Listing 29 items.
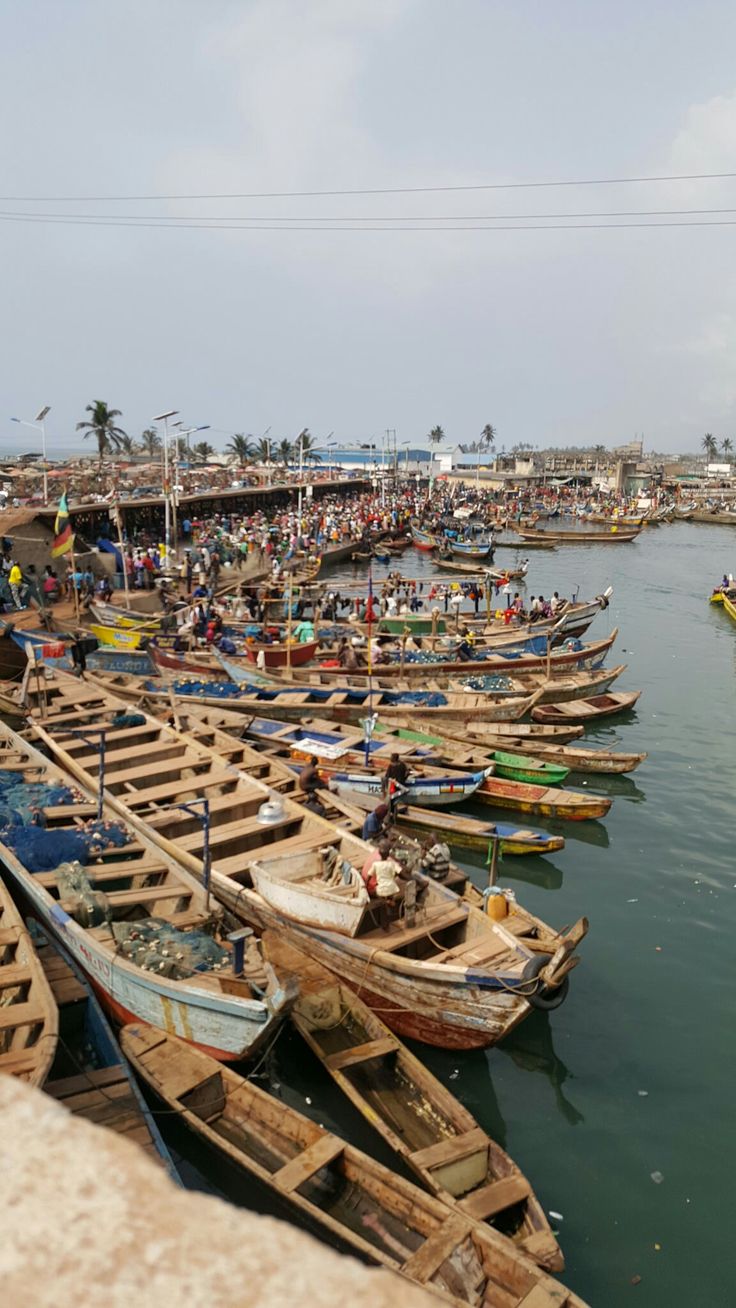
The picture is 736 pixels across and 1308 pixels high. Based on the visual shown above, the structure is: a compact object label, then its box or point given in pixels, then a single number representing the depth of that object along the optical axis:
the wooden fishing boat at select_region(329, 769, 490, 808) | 18.62
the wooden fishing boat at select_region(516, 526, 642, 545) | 85.31
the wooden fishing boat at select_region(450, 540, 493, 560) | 67.94
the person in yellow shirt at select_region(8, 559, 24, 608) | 33.28
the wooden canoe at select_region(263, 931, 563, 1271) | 8.47
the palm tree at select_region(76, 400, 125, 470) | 83.44
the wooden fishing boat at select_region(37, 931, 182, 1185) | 8.99
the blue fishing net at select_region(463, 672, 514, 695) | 26.88
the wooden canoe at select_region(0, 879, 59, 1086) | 8.73
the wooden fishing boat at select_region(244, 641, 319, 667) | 28.36
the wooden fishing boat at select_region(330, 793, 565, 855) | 17.28
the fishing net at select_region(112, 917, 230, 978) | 10.84
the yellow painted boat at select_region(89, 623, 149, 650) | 29.84
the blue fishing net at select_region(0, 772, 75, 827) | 15.02
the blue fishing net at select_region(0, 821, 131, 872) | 13.37
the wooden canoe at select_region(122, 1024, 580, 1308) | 7.53
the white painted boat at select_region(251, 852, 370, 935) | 11.99
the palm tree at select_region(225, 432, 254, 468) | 127.06
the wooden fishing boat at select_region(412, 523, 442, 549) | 72.16
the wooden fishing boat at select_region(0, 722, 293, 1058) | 10.19
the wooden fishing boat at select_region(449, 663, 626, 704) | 27.00
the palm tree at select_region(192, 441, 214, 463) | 135.75
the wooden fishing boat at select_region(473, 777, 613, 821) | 18.94
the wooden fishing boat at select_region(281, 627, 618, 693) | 27.39
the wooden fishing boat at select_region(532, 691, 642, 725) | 25.84
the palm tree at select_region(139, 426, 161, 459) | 160.01
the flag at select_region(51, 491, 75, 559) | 30.62
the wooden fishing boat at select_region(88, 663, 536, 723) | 24.25
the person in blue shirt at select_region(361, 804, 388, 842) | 14.52
